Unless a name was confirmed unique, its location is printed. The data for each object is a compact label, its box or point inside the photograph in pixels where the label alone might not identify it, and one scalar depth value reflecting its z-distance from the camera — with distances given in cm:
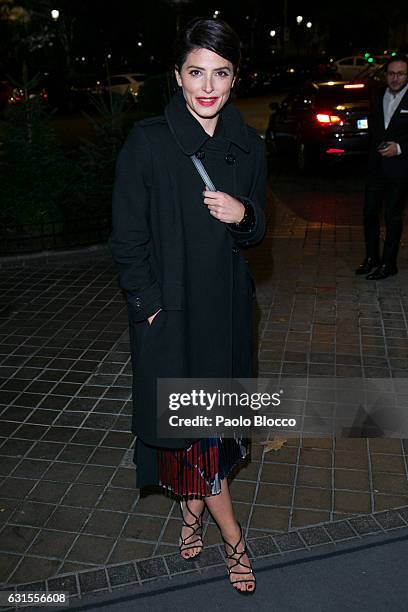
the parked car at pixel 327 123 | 1421
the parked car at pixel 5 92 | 2770
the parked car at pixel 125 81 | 3184
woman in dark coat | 304
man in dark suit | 729
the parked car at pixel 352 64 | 3847
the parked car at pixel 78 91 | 3155
